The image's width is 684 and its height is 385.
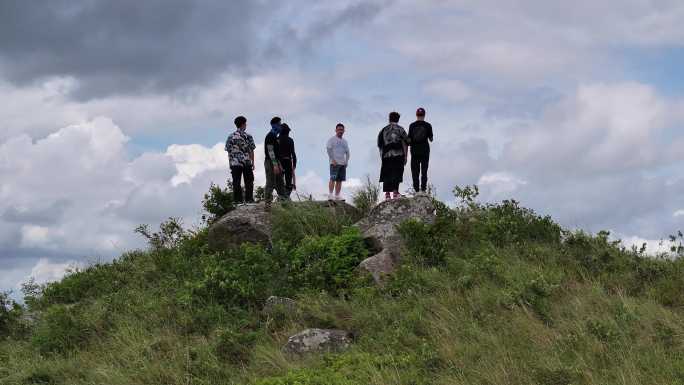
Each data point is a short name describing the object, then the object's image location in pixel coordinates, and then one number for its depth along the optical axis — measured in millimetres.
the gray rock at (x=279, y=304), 12000
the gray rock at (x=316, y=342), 10430
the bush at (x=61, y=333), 13133
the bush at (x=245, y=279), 12742
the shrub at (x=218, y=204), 19062
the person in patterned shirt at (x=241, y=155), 17266
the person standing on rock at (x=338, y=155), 16625
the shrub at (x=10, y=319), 15703
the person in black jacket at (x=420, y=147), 16234
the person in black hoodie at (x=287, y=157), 16984
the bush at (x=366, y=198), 17938
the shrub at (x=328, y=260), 12945
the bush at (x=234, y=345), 10883
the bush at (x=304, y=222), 15398
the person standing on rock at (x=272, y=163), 16891
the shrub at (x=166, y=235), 18766
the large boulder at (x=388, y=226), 13125
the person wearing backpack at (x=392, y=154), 16297
